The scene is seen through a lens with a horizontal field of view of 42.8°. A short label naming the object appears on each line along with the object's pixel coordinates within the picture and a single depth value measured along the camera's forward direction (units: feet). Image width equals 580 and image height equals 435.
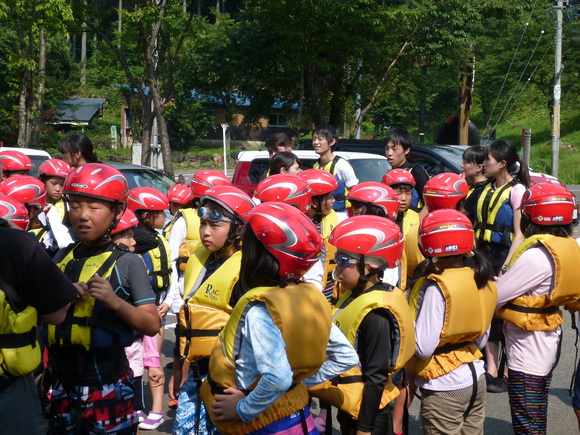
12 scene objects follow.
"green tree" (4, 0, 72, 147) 58.03
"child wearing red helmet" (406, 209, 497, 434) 13.37
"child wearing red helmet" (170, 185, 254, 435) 12.32
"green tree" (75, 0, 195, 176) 55.88
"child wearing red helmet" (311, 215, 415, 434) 11.98
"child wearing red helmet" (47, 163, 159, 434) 11.53
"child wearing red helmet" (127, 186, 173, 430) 17.85
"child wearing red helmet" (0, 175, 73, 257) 17.13
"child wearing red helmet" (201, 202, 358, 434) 9.22
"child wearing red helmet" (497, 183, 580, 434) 15.47
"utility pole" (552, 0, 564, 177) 106.11
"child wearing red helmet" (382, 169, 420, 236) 21.59
